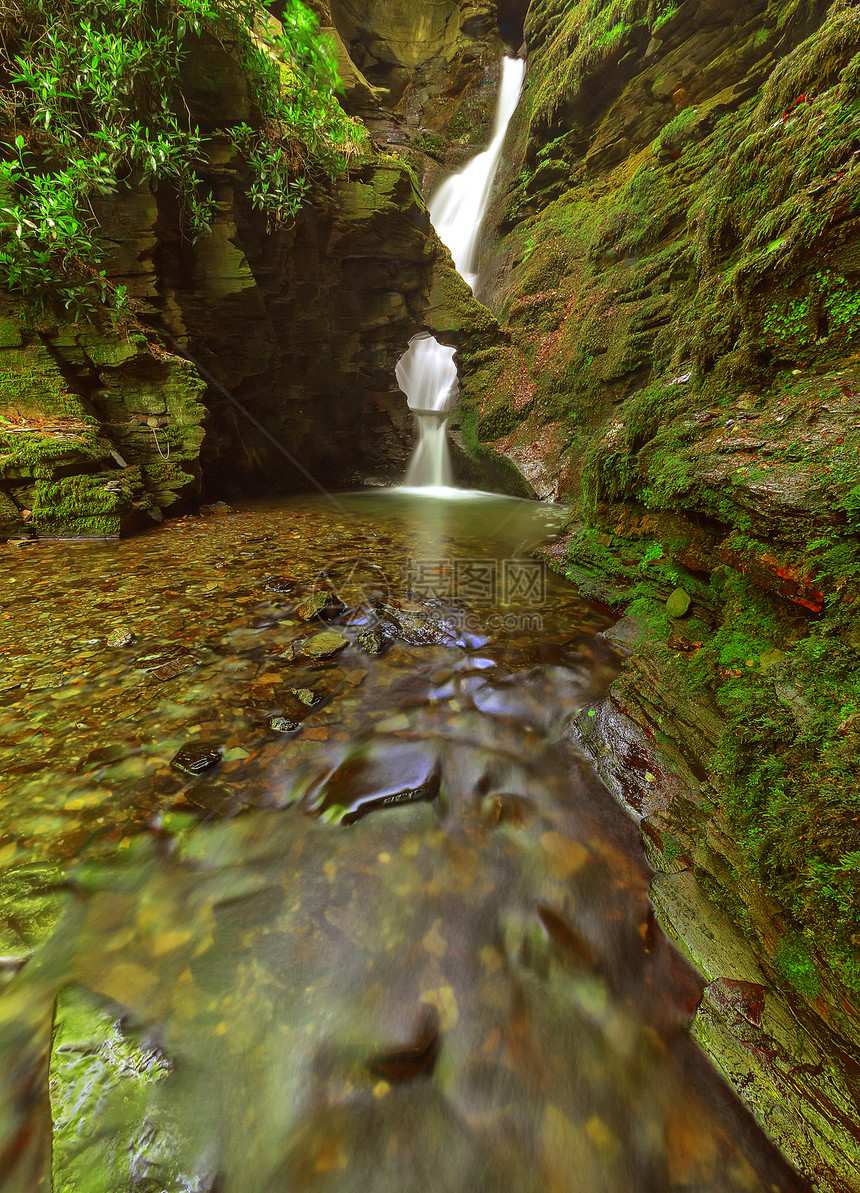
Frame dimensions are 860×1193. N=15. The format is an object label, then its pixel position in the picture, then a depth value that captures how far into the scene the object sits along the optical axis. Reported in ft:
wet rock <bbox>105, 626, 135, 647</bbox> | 9.96
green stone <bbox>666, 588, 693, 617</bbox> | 10.45
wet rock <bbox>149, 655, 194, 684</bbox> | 8.96
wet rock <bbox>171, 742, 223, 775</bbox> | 7.00
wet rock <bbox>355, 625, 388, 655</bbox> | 10.88
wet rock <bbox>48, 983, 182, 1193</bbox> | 3.43
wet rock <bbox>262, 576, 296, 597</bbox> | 13.44
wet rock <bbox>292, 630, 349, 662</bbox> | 10.37
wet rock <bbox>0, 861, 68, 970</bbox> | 4.66
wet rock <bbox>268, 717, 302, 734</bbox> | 8.04
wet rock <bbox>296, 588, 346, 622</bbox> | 11.99
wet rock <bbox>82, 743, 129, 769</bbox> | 6.89
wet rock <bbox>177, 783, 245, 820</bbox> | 6.41
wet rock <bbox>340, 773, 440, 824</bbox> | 6.66
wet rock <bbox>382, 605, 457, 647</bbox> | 11.49
